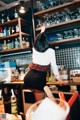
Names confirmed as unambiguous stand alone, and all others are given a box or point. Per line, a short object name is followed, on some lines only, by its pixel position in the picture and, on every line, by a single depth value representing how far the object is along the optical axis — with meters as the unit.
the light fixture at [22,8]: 3.14
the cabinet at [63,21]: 2.79
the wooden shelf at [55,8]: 2.74
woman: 1.95
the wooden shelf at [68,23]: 2.73
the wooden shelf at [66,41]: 2.71
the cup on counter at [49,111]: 0.59
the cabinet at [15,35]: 3.20
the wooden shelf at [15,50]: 3.30
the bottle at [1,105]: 1.50
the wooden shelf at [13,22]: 3.29
